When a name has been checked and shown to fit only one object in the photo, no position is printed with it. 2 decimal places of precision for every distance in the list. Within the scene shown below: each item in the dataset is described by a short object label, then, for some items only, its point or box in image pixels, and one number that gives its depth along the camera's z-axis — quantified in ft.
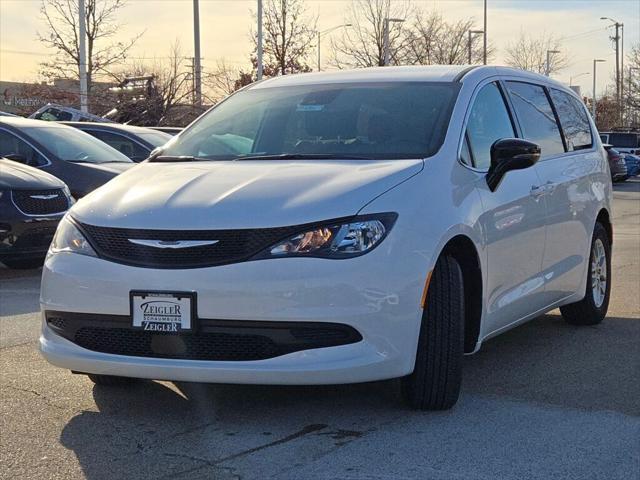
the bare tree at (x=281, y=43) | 138.51
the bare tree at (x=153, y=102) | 102.42
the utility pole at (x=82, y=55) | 94.02
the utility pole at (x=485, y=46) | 157.39
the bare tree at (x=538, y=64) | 196.65
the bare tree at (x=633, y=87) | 219.00
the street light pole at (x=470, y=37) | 159.02
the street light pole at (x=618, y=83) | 233.84
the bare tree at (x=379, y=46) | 151.43
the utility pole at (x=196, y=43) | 104.42
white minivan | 13.65
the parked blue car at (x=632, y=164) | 122.03
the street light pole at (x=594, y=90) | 223.18
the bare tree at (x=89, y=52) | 119.14
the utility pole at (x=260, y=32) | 113.17
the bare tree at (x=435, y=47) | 154.61
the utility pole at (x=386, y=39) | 140.87
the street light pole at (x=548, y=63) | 190.49
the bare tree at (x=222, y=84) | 140.05
